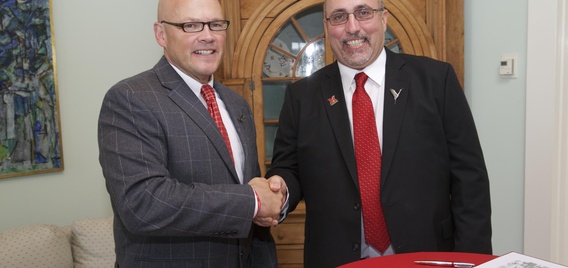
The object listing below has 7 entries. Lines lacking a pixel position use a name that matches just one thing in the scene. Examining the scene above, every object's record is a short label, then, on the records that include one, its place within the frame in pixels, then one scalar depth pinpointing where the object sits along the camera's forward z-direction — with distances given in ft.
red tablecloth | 4.20
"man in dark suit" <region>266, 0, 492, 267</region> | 5.91
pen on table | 4.14
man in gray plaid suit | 5.08
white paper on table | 3.89
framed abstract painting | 8.89
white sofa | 8.51
